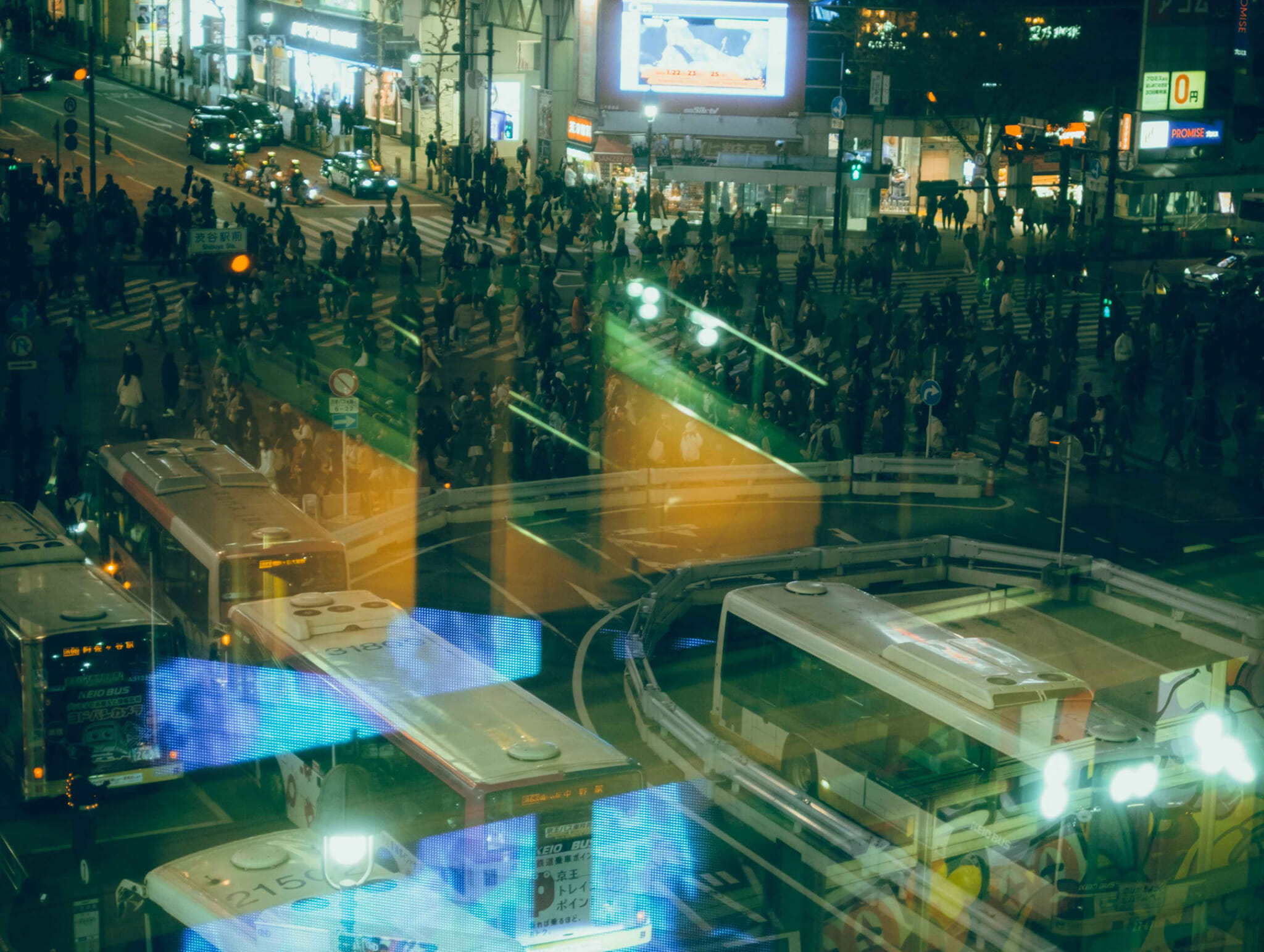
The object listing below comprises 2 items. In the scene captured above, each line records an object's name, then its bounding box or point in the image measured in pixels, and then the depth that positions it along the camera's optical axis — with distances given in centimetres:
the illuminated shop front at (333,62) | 7400
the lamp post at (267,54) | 8200
